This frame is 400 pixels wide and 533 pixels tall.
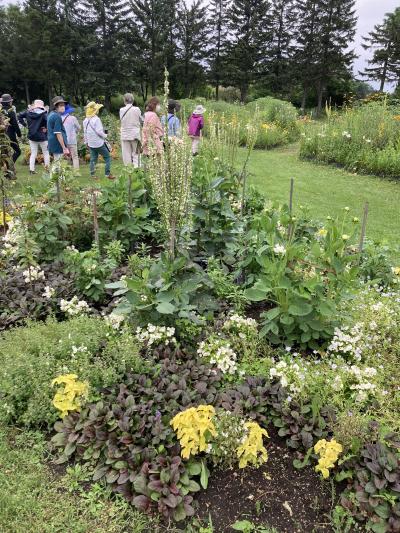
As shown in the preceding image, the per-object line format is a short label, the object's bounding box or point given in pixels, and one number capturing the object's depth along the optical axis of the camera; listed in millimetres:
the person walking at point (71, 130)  8680
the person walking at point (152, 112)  7077
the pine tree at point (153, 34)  36469
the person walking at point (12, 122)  8438
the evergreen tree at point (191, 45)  38062
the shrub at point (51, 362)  2729
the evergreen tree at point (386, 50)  37156
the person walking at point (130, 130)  7906
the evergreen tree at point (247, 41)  36906
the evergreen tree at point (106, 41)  34031
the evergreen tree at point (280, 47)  37031
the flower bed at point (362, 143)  9703
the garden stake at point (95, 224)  4008
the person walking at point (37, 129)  8758
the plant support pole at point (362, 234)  3442
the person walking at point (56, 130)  7996
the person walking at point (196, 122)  9570
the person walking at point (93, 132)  8258
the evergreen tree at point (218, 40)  38344
